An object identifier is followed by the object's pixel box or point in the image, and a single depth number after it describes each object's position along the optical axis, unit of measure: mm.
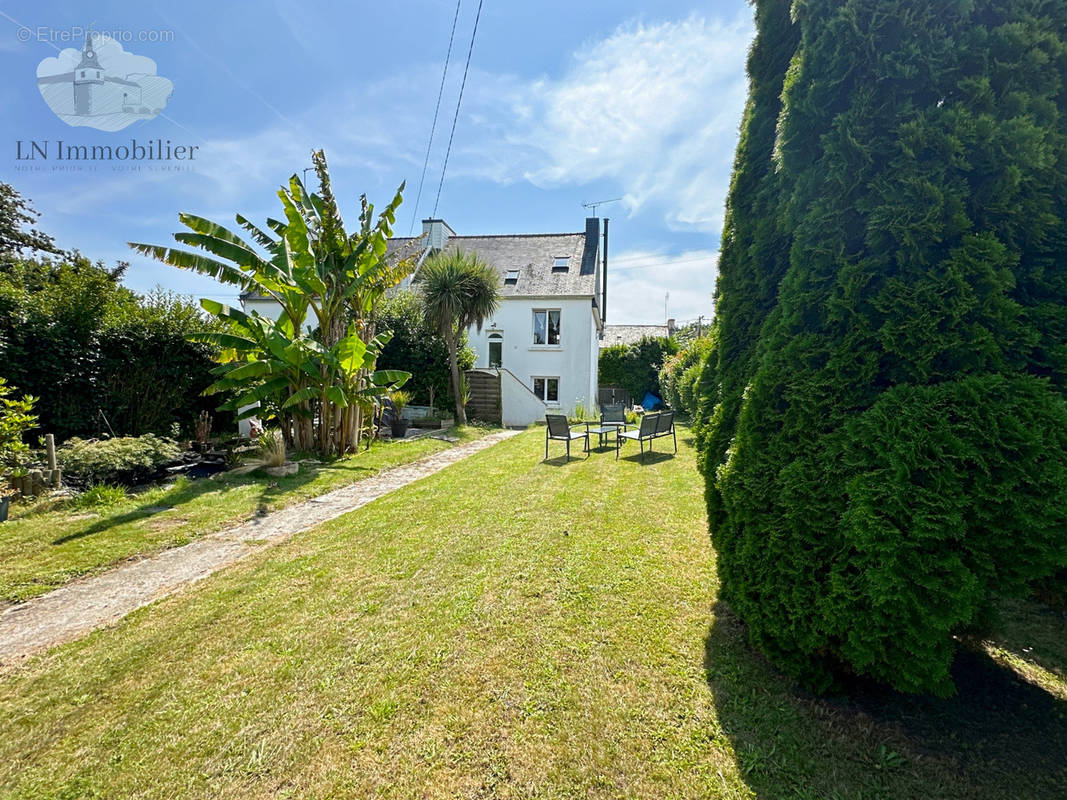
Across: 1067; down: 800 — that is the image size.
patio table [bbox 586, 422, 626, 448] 10430
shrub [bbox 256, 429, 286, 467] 7844
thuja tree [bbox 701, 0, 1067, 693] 1771
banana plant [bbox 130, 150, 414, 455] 7961
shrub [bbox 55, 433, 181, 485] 6273
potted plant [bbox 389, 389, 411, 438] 14172
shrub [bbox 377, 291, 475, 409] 16469
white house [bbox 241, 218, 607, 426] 20625
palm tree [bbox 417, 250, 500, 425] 14266
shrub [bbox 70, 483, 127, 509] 5672
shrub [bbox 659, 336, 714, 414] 10930
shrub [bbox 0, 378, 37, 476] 5738
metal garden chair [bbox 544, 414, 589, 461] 8883
